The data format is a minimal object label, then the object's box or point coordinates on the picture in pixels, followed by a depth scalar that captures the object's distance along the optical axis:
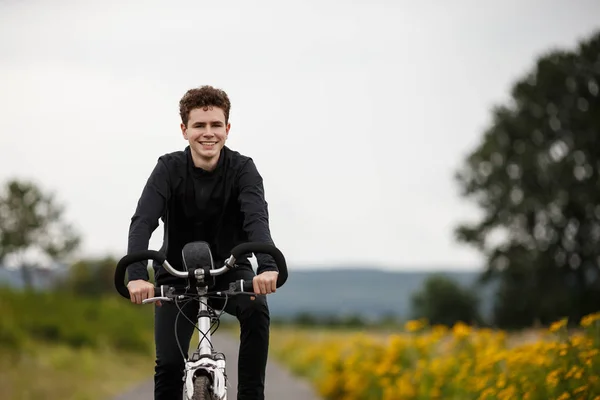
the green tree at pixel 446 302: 59.31
